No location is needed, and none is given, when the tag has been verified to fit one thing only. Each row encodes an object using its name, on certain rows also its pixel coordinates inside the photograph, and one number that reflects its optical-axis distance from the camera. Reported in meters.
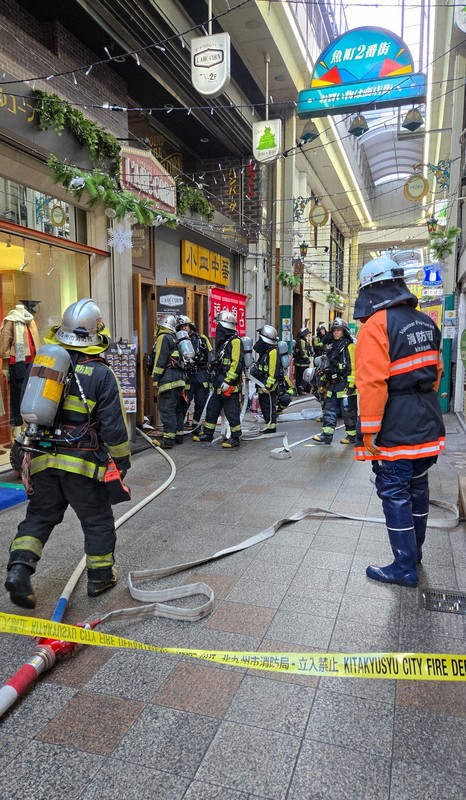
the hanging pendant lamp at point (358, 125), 8.08
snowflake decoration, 7.83
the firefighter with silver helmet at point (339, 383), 8.04
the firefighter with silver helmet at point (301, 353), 15.34
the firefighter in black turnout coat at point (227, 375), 7.98
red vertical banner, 10.66
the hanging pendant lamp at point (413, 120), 8.23
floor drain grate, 3.09
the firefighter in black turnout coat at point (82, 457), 3.10
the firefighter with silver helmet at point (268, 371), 8.83
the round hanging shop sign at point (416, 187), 9.62
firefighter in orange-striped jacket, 3.28
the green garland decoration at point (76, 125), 6.19
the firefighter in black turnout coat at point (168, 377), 7.95
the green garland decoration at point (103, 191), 6.47
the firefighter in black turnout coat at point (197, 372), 8.60
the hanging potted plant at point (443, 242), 11.40
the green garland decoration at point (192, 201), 10.41
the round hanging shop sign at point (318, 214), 12.79
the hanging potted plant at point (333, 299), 23.89
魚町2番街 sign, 7.75
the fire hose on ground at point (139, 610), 2.30
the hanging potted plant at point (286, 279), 15.66
